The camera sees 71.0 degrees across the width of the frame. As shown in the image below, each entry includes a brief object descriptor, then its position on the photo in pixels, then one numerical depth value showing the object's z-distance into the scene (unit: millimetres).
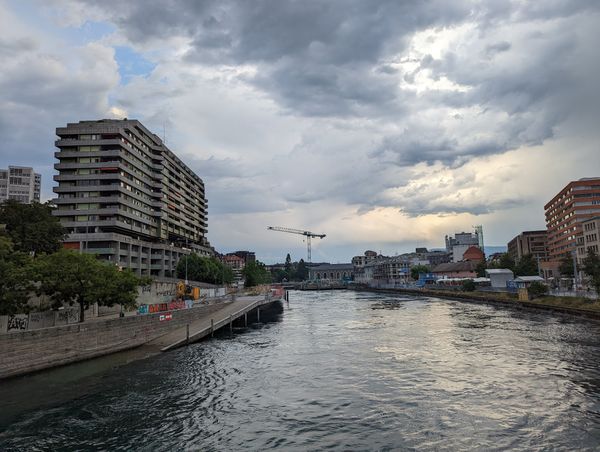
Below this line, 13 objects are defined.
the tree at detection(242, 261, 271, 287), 190812
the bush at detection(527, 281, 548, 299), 94625
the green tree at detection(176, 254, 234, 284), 139000
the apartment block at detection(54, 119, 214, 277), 110875
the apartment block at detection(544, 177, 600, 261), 155500
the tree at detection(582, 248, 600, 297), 71538
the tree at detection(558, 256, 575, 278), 129375
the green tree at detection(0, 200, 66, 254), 72188
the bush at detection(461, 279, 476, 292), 143375
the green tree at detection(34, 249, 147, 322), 44656
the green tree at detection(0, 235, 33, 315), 36875
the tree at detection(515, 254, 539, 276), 147375
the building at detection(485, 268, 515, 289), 126750
